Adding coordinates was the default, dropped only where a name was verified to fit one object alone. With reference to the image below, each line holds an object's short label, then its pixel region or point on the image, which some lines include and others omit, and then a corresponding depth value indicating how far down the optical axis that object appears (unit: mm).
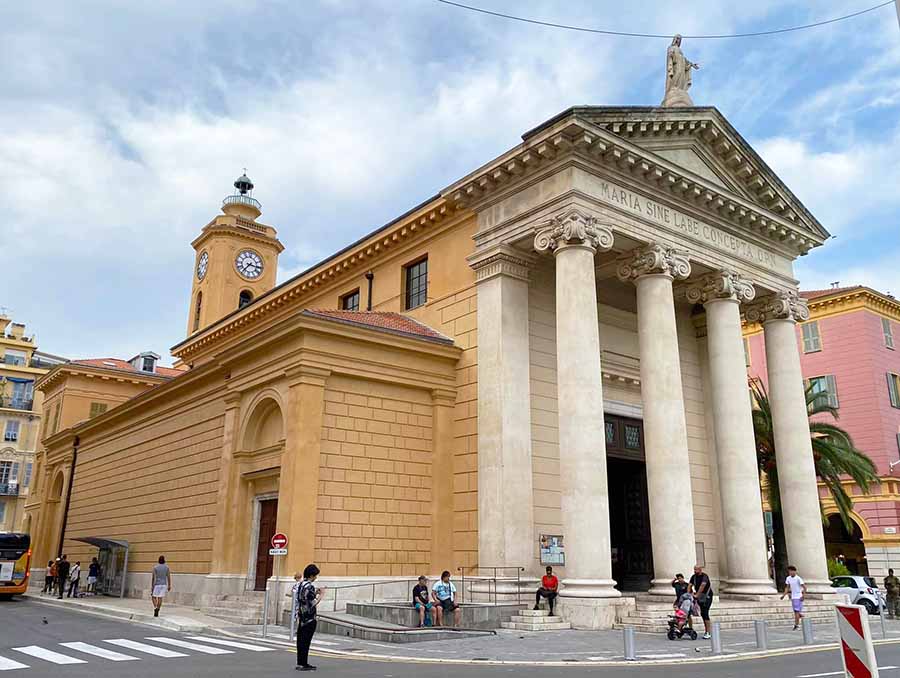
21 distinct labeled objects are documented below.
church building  19641
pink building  37062
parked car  28047
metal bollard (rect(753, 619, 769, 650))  14188
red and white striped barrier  5617
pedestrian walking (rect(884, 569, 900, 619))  24844
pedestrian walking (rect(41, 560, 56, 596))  31661
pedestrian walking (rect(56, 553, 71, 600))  29398
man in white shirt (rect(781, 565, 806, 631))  19069
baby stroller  16219
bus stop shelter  28516
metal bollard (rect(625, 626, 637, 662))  12586
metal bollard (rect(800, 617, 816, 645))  15445
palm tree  27953
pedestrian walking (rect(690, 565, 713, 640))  17188
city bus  30312
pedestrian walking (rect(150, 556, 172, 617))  20109
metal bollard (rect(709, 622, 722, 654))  13625
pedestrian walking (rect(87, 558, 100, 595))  29453
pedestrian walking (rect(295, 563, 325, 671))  11320
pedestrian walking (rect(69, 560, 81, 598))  29703
